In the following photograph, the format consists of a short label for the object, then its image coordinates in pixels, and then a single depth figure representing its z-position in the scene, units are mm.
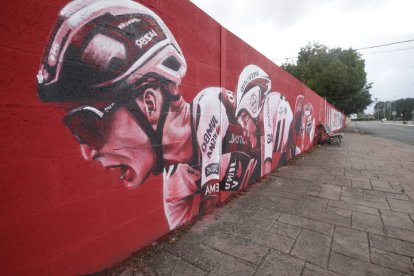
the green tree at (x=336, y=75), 20688
